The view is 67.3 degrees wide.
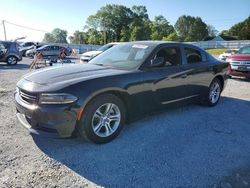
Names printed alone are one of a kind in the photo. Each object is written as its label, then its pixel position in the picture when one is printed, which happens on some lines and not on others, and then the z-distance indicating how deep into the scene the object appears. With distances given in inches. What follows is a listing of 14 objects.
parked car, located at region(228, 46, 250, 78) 288.0
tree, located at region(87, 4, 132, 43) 2171.4
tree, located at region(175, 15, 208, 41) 2476.8
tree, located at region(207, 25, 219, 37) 3150.8
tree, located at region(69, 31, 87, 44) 2301.8
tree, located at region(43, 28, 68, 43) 2918.1
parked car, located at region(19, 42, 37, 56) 756.0
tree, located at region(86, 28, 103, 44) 2120.2
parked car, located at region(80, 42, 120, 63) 406.5
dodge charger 100.4
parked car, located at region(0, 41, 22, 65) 458.2
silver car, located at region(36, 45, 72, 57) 641.7
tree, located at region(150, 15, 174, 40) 2054.5
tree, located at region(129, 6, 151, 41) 1938.4
